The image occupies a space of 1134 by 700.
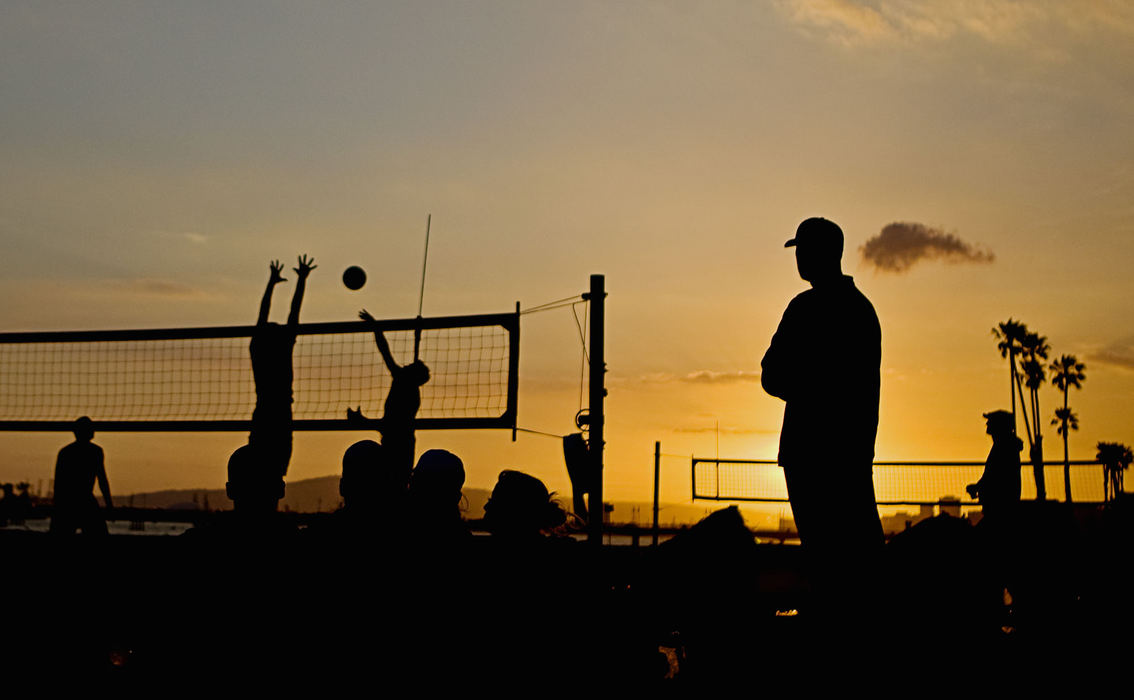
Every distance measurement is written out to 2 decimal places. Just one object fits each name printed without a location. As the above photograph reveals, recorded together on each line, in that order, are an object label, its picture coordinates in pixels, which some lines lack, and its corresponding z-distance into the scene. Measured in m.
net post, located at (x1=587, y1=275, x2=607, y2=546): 12.50
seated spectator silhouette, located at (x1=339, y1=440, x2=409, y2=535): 3.41
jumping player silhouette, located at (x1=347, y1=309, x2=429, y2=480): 8.37
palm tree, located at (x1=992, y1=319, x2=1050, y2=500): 71.06
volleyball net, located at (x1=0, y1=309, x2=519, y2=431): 11.95
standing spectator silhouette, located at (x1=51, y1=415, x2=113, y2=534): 12.25
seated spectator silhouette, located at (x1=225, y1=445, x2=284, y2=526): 5.35
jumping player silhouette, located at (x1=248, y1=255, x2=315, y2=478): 7.95
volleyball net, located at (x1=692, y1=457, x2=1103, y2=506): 21.20
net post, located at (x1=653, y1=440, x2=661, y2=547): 21.09
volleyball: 13.64
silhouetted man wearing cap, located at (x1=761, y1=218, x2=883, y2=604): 4.55
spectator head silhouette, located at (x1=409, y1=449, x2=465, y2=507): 3.63
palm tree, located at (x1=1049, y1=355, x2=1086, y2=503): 78.25
